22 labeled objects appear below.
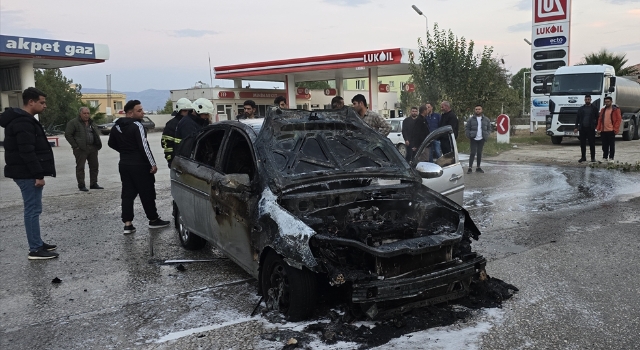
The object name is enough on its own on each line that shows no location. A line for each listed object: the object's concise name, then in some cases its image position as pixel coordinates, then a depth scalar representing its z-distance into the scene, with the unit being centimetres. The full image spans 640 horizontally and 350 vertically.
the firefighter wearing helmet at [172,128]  817
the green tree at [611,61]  3394
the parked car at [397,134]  1770
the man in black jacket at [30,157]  614
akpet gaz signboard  2538
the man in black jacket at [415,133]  1105
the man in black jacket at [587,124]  1434
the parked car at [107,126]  4122
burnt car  397
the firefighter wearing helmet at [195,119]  786
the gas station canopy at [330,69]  3297
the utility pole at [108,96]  10029
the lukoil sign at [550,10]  2220
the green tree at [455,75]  2183
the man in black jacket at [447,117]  1236
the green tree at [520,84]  4614
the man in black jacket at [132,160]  740
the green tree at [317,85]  7495
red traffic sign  1938
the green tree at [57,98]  4056
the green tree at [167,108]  6624
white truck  1994
